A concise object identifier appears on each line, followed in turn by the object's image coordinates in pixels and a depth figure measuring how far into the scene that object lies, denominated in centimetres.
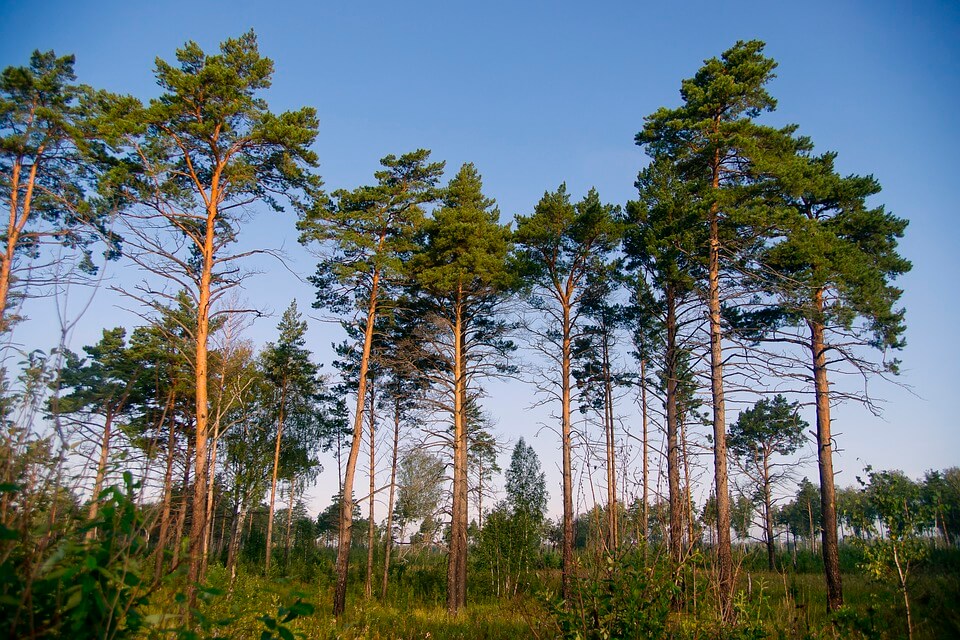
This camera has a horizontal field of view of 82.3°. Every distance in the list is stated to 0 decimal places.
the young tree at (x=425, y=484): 1647
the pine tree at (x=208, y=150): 1020
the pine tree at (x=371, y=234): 1558
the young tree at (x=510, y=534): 2241
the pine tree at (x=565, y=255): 1620
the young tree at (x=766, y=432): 2883
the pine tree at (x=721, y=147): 1331
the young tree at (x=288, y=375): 2608
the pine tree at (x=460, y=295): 1633
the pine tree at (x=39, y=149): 1316
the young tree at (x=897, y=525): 821
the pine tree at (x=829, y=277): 1296
